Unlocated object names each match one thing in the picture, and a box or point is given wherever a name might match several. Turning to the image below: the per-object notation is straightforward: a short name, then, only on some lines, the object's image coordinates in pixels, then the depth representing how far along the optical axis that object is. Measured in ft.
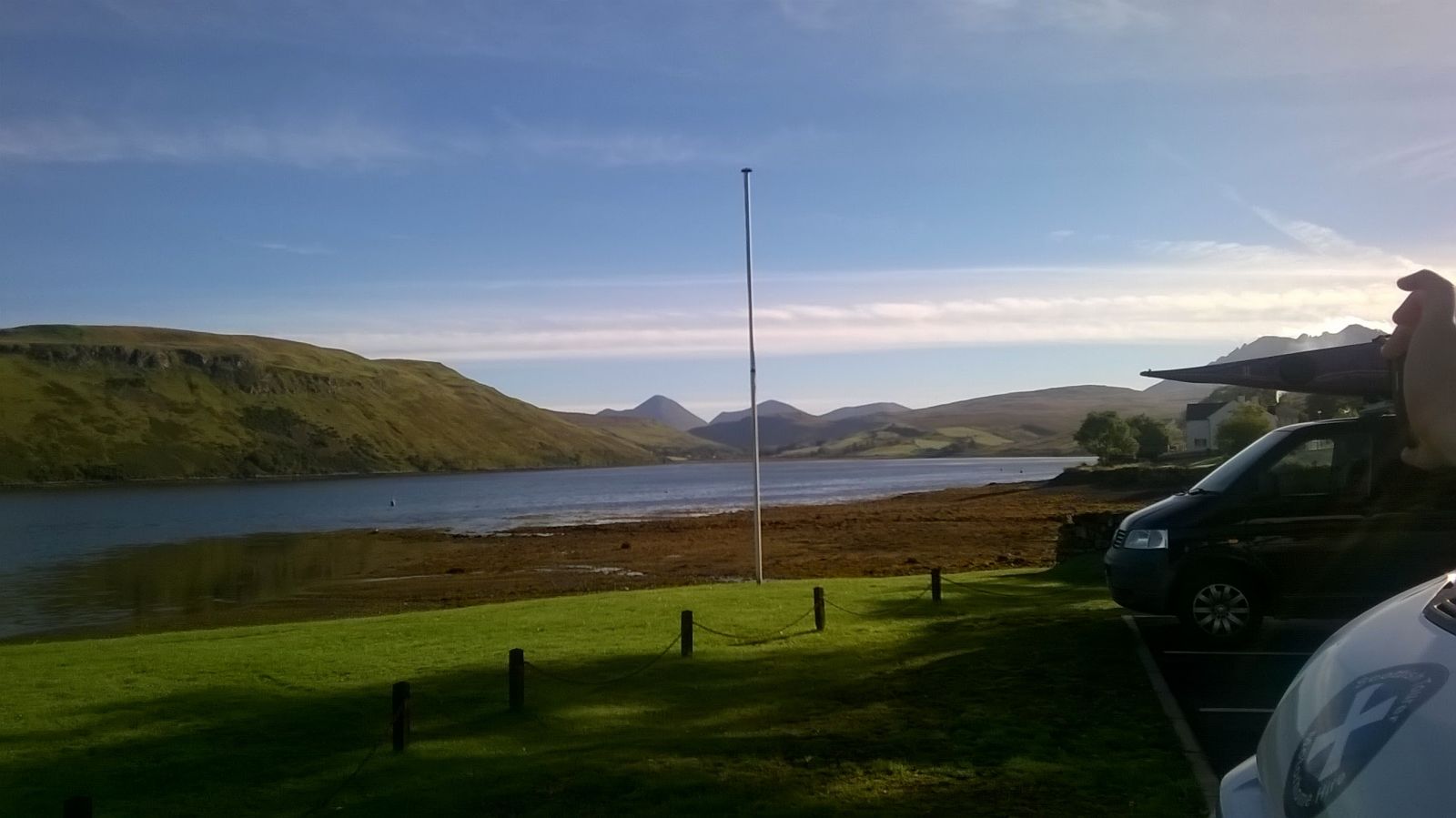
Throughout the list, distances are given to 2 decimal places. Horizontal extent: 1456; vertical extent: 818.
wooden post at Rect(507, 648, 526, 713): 34.17
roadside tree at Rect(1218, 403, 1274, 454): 201.23
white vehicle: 6.47
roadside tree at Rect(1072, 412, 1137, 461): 356.38
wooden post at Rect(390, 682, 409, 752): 29.58
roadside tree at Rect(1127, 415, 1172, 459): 356.59
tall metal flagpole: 78.84
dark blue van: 35.42
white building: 352.49
